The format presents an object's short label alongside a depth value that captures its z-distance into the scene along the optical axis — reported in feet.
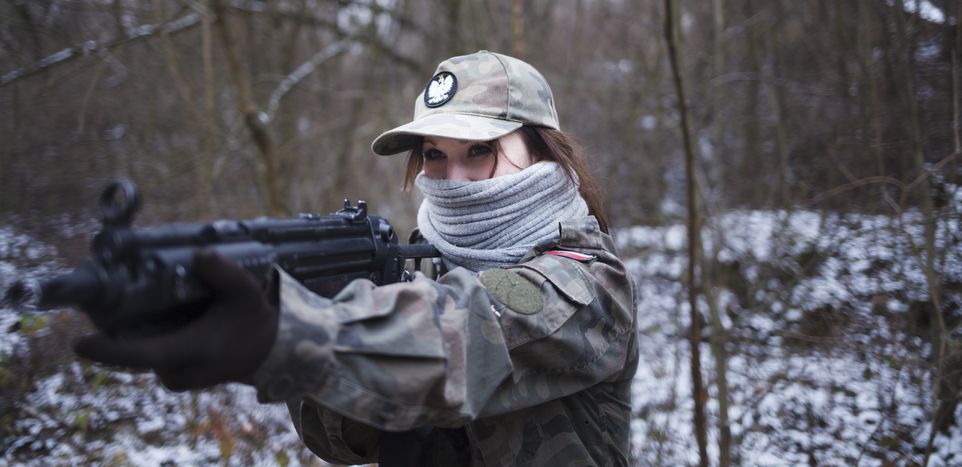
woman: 3.37
